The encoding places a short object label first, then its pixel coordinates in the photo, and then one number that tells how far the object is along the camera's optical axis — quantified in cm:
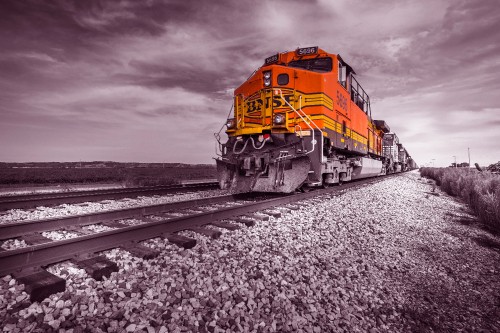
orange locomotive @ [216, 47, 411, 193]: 743
